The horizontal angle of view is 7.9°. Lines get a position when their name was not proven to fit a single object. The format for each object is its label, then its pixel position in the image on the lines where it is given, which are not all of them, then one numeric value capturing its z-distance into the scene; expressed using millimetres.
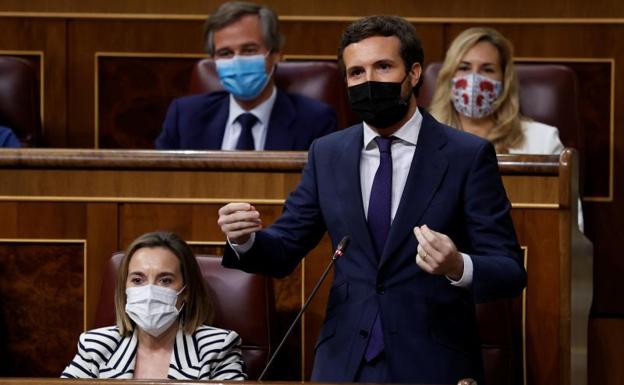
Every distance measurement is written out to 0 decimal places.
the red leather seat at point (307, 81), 12947
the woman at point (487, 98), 12520
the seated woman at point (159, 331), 11517
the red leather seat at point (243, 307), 11648
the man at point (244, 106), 12633
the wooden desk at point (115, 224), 11843
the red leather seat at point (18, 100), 12879
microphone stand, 10978
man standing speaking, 11091
